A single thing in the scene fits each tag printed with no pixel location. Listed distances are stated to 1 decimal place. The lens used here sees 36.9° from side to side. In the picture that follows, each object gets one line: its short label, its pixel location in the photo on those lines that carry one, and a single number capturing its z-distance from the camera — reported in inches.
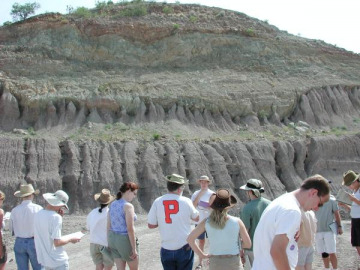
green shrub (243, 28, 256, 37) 1539.1
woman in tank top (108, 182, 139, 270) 338.3
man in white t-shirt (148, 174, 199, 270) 323.6
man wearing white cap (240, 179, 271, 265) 341.1
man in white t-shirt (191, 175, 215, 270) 430.2
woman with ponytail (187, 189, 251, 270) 277.0
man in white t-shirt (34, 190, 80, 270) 306.7
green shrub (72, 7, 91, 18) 1473.9
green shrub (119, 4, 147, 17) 1496.1
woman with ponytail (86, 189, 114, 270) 369.4
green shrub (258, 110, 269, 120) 1321.4
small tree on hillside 1797.5
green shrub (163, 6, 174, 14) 1563.7
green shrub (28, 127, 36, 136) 1086.2
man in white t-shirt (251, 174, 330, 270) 201.3
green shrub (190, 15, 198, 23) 1531.7
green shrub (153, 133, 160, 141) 1096.9
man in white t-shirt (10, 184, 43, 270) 361.7
